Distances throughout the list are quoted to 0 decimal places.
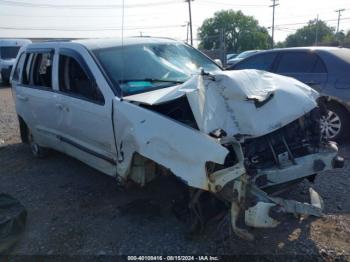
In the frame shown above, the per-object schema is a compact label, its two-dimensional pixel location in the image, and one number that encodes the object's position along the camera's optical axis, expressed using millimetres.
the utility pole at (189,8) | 38625
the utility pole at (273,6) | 52750
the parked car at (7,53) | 20828
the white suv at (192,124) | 2988
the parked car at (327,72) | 5949
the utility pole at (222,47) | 18456
